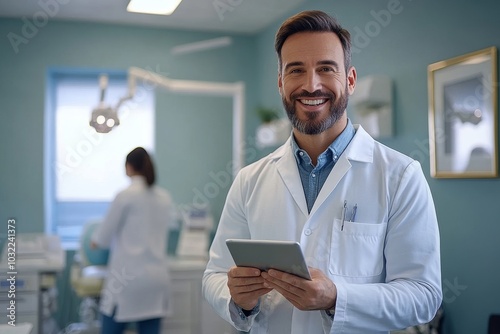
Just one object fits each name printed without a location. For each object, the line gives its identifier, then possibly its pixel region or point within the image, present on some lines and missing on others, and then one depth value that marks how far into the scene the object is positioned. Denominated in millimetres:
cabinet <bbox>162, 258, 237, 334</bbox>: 2953
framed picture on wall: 1632
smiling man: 915
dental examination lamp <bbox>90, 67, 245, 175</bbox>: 2439
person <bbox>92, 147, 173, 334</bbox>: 2479
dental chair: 3041
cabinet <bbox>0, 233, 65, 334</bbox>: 2195
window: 3199
